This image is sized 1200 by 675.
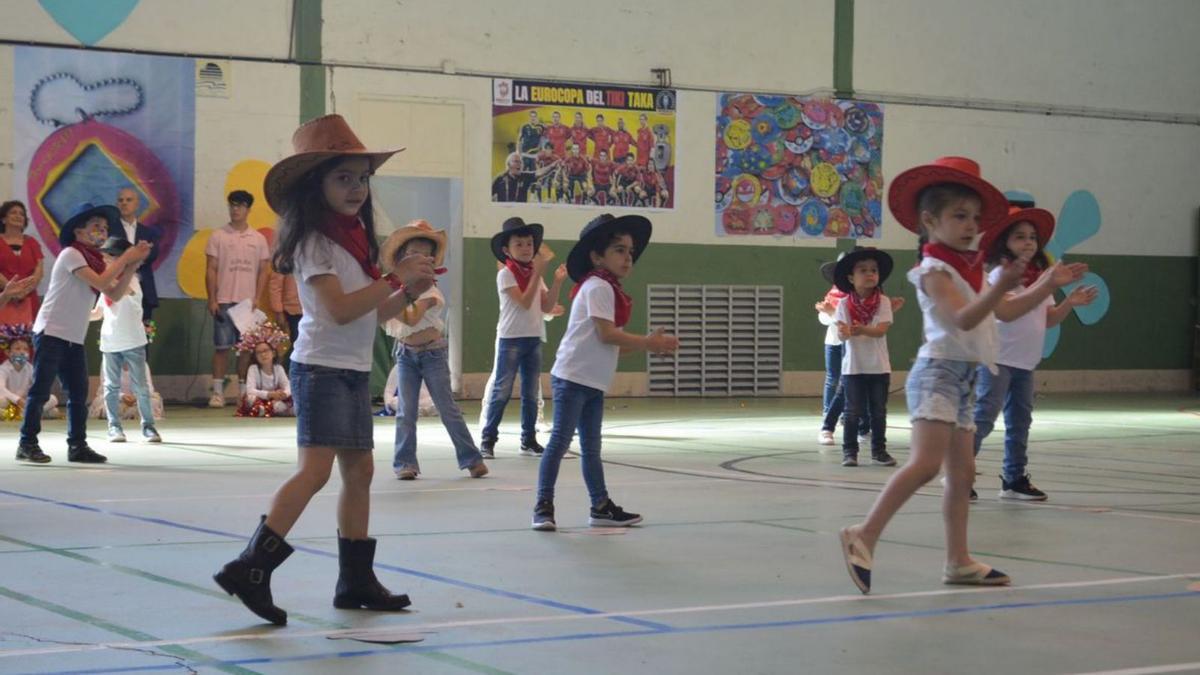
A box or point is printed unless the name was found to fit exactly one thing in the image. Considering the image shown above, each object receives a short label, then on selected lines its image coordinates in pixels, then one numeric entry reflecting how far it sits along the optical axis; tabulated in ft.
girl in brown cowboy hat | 19.19
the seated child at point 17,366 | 55.11
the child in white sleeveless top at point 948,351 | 21.34
